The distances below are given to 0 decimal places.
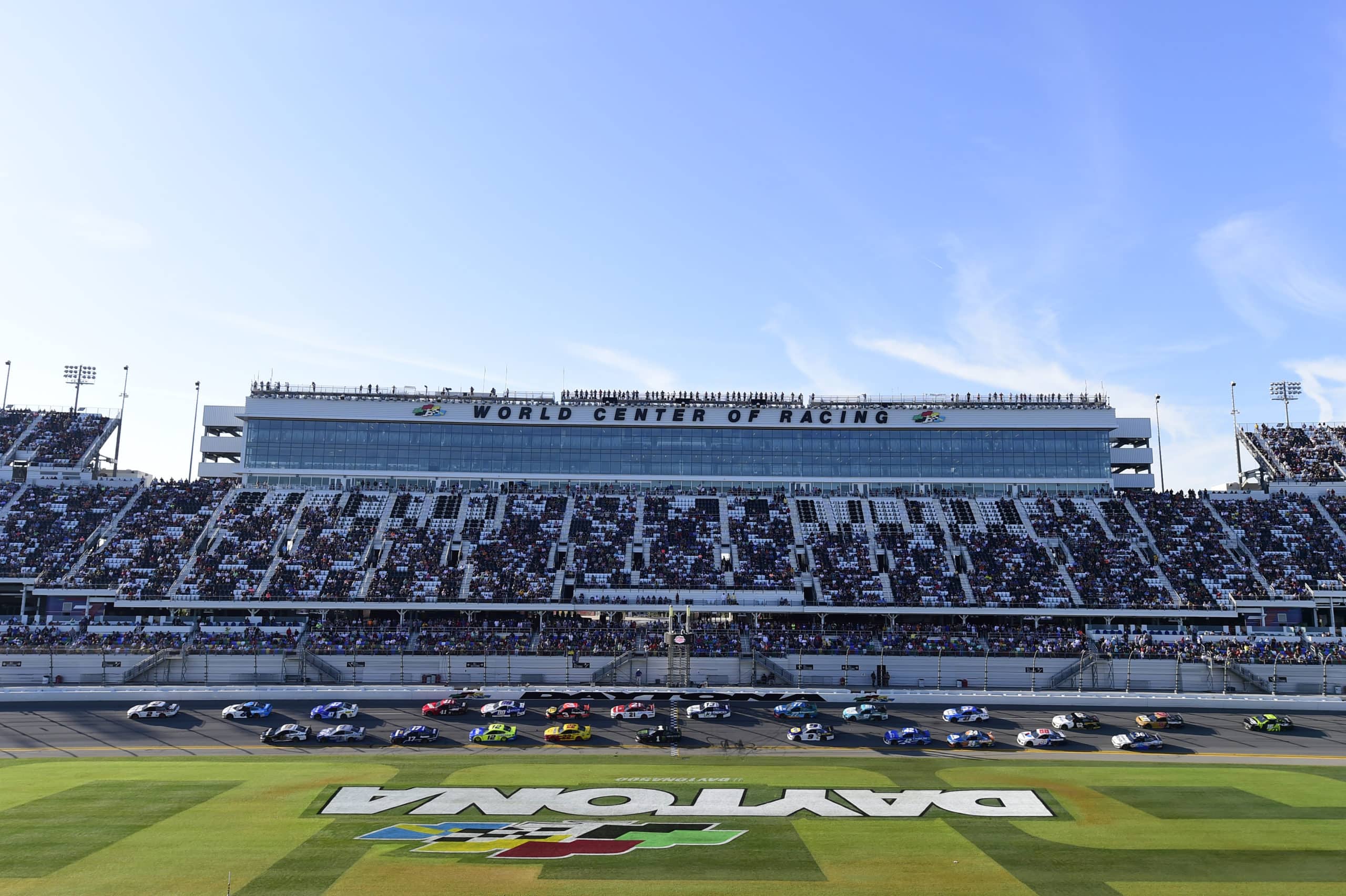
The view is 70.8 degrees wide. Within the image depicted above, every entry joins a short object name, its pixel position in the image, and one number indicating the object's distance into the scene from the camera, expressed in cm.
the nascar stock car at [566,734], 5528
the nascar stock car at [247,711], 6069
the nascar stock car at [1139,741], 5447
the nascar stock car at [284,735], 5488
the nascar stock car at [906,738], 5550
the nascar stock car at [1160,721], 5956
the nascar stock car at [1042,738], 5519
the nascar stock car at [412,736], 5512
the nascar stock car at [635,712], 6078
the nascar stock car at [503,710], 6162
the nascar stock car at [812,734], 5600
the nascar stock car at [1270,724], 5916
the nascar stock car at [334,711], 6025
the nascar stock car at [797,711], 6194
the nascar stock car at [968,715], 6103
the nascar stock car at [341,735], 5506
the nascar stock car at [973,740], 5484
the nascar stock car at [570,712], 6128
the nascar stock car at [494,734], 5534
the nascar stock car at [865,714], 6166
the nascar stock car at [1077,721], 5903
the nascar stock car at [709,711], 6141
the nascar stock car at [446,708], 6191
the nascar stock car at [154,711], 6062
